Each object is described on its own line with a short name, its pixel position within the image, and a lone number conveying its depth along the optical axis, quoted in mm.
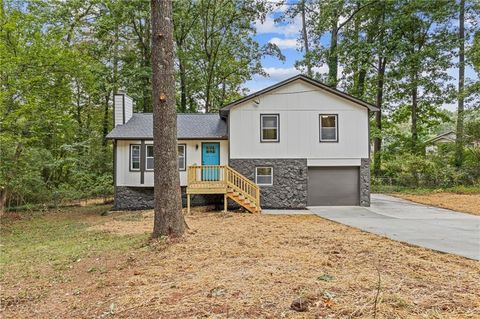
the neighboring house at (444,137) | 26000
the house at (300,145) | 13445
